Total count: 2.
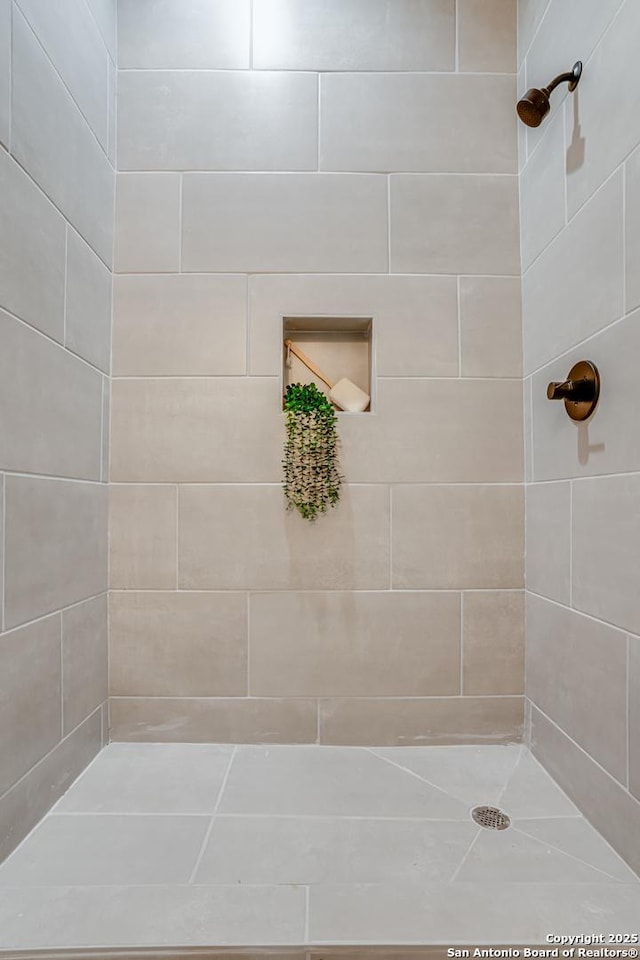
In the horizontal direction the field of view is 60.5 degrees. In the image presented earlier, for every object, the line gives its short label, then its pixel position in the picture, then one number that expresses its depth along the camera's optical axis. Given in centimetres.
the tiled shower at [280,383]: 148
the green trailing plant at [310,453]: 146
